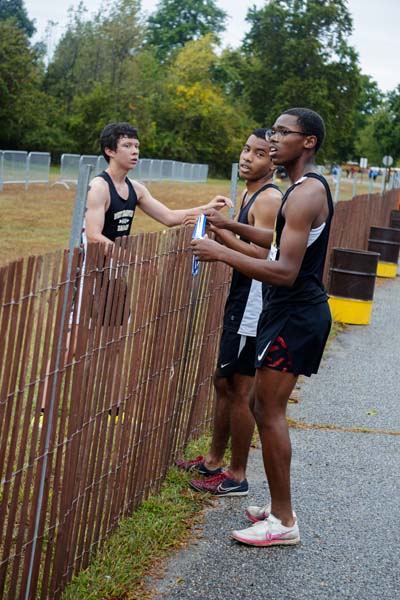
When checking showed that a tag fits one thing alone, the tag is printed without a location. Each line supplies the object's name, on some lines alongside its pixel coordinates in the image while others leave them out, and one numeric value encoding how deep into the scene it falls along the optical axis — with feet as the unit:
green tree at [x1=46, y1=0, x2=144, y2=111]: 180.75
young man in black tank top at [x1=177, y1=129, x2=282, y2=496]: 16.01
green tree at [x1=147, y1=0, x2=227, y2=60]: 314.35
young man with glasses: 13.35
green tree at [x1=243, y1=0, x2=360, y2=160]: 237.25
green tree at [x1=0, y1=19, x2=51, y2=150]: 159.53
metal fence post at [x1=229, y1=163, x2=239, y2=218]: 19.74
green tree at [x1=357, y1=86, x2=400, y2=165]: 249.55
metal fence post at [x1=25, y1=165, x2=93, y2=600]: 11.25
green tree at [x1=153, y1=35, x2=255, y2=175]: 196.34
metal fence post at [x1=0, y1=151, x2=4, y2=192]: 87.25
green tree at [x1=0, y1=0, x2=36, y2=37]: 360.28
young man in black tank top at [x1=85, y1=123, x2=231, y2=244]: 18.70
